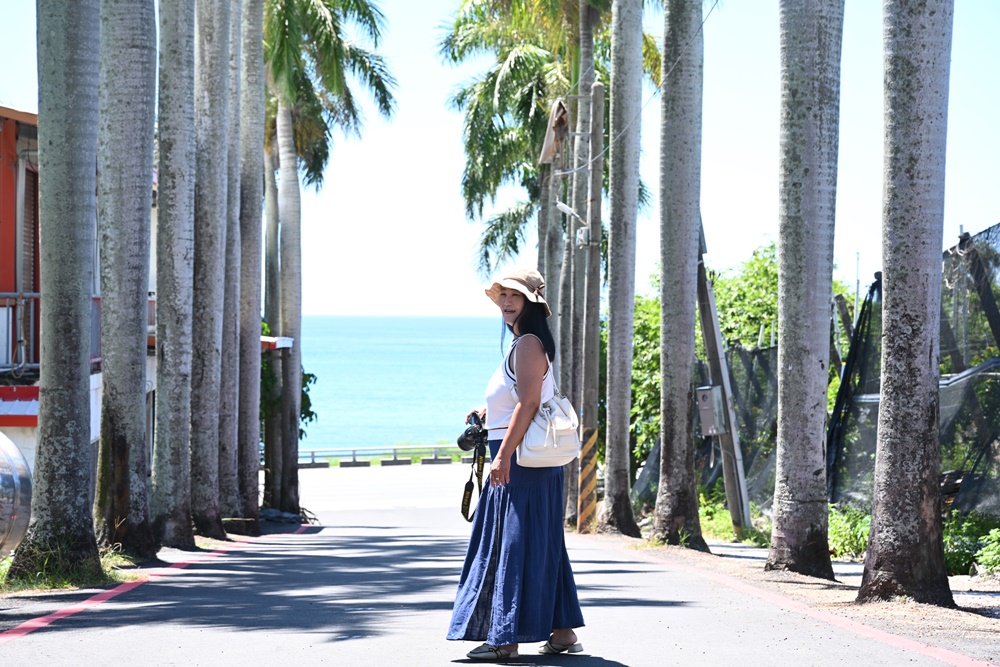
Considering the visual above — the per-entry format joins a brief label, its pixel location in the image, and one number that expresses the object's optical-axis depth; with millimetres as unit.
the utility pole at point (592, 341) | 20375
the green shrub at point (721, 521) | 18703
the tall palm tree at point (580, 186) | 24234
